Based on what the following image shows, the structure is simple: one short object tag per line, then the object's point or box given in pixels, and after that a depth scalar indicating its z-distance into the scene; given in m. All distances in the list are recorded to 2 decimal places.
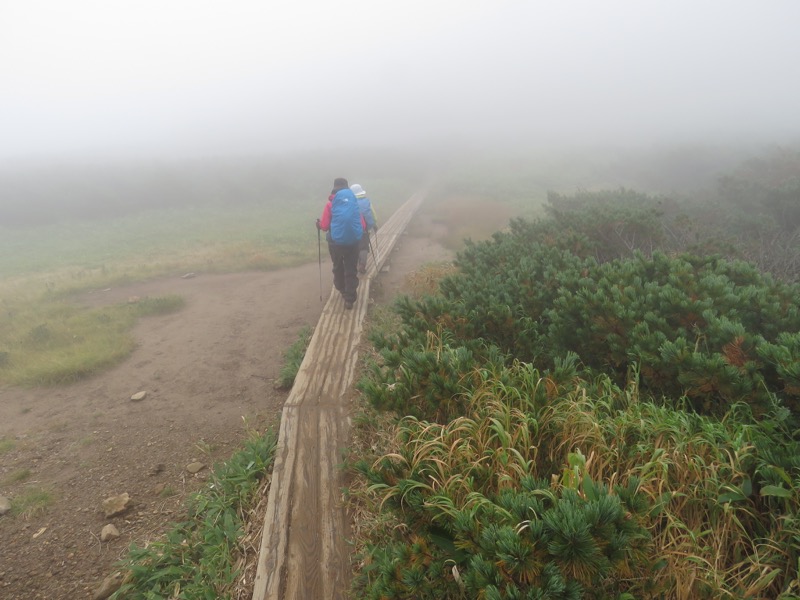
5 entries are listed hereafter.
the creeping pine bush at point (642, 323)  3.03
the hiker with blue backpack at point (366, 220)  9.14
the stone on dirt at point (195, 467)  4.75
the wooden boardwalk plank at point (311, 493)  2.99
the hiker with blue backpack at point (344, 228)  7.61
